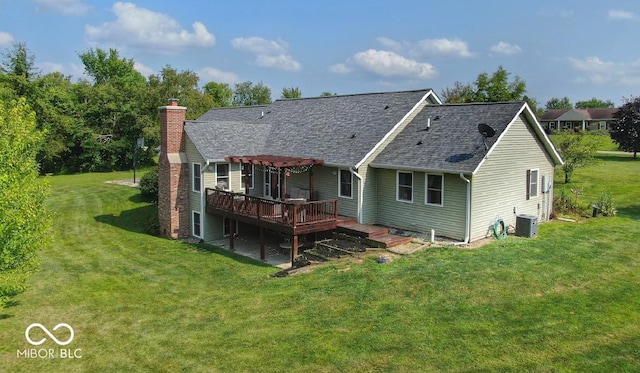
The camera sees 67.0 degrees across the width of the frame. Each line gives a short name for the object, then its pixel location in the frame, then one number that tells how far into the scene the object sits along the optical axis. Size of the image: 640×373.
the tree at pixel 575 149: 31.06
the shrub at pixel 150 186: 29.31
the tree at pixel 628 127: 47.12
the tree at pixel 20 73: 47.78
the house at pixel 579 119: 87.44
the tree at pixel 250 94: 96.50
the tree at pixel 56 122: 47.03
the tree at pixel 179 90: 44.94
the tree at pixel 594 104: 152.75
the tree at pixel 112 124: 48.47
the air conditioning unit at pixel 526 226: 18.03
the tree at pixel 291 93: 90.12
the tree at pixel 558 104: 142.39
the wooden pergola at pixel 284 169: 18.02
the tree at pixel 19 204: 10.76
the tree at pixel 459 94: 50.91
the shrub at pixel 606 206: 22.66
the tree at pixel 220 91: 79.62
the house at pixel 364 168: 17.75
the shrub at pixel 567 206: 22.94
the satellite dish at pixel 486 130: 17.05
